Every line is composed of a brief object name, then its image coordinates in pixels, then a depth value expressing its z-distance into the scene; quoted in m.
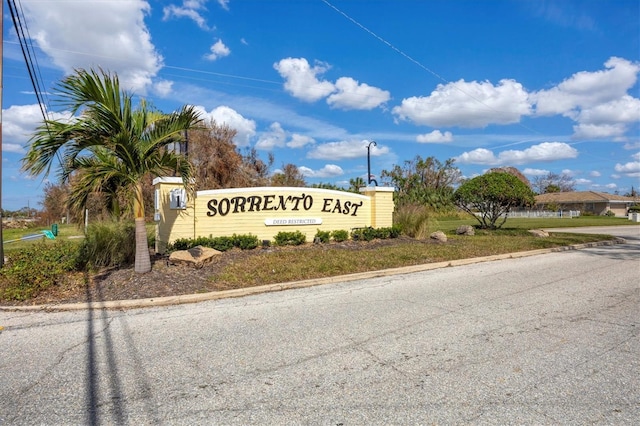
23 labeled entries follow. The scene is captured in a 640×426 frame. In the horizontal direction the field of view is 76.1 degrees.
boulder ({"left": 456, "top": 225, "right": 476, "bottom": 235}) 19.38
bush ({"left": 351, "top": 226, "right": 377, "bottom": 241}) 14.82
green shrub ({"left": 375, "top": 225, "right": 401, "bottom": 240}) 15.26
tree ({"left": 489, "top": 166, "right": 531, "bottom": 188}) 75.41
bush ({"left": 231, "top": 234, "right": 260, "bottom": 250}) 12.05
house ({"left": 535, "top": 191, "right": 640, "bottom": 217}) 67.88
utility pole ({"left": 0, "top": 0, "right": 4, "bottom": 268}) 8.09
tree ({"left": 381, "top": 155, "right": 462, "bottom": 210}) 53.34
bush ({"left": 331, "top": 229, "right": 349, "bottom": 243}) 14.38
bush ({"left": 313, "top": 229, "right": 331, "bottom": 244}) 13.97
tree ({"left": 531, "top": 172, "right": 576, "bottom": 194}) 93.61
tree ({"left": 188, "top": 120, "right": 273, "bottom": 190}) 29.34
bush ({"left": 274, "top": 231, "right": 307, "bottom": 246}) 13.15
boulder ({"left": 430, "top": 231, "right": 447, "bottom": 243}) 15.29
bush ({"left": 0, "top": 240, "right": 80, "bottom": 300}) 6.84
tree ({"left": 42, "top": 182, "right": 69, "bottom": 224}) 34.97
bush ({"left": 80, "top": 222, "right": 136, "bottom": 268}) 8.54
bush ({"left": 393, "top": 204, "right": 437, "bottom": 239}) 16.09
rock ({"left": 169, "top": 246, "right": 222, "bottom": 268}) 8.96
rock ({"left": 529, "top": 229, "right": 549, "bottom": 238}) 18.86
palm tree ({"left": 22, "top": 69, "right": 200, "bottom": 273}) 7.48
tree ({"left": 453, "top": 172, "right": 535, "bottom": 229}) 20.83
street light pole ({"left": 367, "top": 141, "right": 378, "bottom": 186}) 28.43
